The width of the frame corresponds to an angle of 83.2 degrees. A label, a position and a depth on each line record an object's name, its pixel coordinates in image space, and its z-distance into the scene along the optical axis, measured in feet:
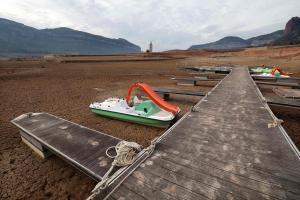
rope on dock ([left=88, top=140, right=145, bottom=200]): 9.63
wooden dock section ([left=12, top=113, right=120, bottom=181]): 12.44
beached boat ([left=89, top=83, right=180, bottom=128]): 23.73
